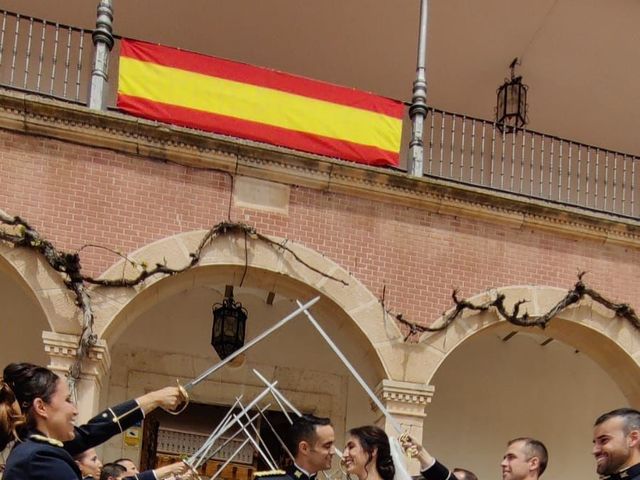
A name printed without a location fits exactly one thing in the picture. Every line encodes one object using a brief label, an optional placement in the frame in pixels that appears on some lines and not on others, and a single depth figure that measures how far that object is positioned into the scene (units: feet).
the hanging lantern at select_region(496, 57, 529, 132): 42.14
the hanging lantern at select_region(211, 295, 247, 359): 33.32
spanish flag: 30.99
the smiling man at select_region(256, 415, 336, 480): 16.49
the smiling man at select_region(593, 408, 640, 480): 14.28
